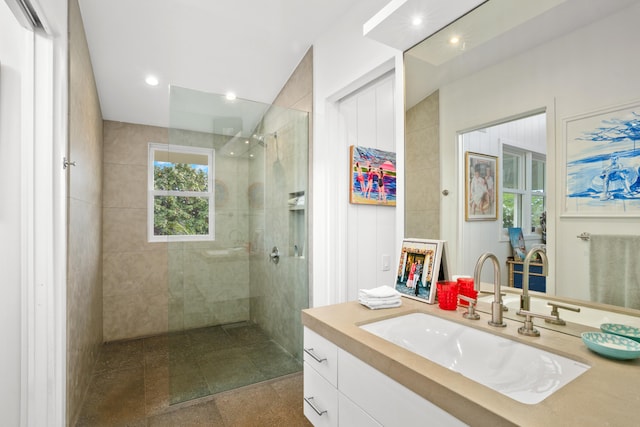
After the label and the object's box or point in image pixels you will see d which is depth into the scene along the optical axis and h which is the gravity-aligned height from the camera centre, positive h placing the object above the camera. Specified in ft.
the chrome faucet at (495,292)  3.71 -0.93
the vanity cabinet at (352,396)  2.64 -1.83
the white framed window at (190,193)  7.14 +0.49
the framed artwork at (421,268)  4.70 -0.85
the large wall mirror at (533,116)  3.09 +1.19
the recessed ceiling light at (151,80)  8.66 +3.73
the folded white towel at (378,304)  4.45 -1.30
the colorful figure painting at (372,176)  7.54 +0.92
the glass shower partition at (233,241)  7.20 -0.66
